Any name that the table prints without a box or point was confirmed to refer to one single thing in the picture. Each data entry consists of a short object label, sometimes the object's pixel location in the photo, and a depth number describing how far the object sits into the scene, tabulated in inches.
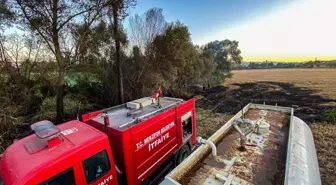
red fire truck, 80.4
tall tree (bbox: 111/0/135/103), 295.2
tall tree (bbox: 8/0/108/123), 234.7
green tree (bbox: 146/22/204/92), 428.9
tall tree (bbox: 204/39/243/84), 943.3
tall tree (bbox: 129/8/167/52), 415.5
